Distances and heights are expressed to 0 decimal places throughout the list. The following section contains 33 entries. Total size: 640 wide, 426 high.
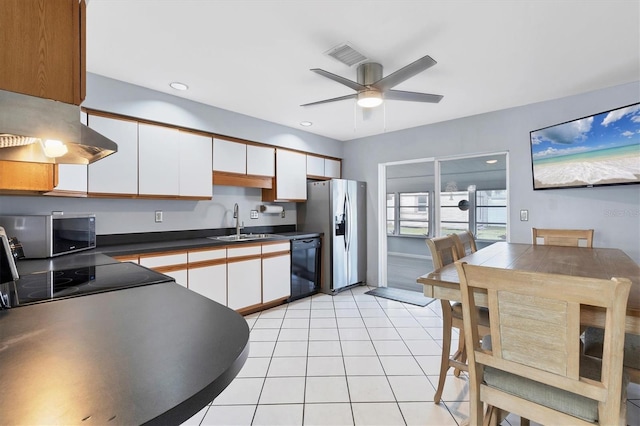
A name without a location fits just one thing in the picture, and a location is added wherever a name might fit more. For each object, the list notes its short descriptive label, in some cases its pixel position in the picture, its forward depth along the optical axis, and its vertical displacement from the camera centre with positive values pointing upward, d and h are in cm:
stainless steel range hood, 87 +30
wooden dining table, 115 -31
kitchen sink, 364 -27
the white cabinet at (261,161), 383 +71
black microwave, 211 -12
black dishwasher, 397 -71
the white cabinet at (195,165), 321 +55
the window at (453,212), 424 +4
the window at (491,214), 421 +0
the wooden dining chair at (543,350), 100 -50
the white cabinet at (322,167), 459 +76
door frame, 469 -10
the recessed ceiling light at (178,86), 284 +124
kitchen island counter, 50 -31
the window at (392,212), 826 +7
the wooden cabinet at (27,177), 191 +26
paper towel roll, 418 +9
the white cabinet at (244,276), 327 -68
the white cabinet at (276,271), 361 -69
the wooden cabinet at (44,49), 87 +52
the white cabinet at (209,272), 297 -58
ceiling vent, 217 +120
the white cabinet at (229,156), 351 +71
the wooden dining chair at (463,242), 233 -23
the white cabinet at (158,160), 292 +56
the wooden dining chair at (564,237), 269 -21
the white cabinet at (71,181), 239 +29
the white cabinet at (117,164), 263 +47
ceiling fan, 228 +98
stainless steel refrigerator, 427 -15
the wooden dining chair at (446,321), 185 -65
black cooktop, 118 -31
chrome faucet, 376 +0
